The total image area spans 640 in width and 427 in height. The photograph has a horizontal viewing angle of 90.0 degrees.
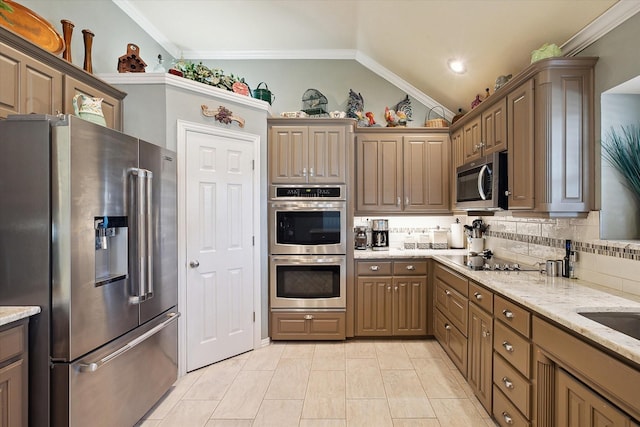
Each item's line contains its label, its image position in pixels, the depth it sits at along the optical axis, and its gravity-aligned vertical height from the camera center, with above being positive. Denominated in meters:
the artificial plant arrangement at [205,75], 2.84 +1.26
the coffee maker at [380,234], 3.88 -0.25
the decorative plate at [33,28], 1.82 +1.12
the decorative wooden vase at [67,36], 2.17 +1.23
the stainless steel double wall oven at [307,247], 3.37 -0.35
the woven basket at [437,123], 3.77 +1.07
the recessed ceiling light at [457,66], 3.11 +1.46
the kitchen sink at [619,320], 1.46 -0.49
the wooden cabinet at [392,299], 3.41 -0.92
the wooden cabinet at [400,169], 3.74 +0.52
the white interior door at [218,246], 2.76 -0.29
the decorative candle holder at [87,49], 2.32 +1.21
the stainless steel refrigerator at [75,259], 1.55 -0.23
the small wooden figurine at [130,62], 2.64 +1.26
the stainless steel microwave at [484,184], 2.52 +0.26
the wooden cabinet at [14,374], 1.36 -0.71
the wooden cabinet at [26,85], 1.65 +0.73
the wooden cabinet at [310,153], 3.40 +0.65
